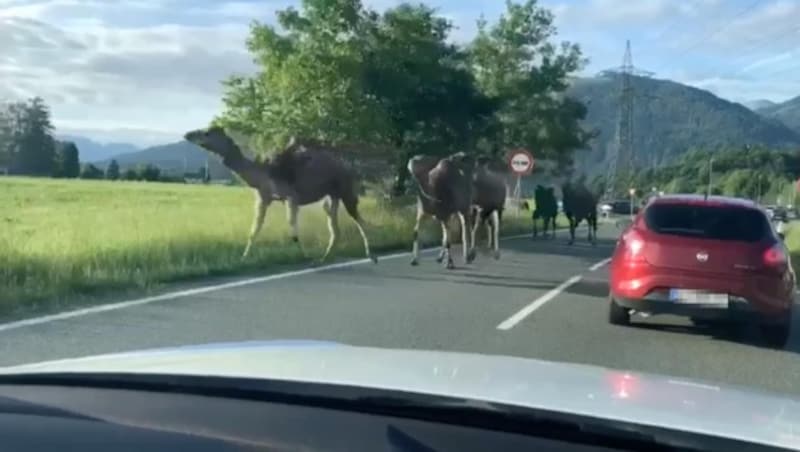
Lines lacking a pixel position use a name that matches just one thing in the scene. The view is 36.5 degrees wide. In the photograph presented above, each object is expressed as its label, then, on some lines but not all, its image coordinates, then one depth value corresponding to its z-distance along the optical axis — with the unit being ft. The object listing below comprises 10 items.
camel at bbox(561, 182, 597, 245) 115.14
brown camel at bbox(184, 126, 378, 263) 71.26
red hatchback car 40.57
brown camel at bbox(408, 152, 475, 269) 70.59
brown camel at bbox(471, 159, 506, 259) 80.12
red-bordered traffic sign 123.24
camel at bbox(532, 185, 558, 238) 118.21
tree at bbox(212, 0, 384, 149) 103.35
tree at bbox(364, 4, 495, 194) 112.57
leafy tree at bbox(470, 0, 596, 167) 163.22
